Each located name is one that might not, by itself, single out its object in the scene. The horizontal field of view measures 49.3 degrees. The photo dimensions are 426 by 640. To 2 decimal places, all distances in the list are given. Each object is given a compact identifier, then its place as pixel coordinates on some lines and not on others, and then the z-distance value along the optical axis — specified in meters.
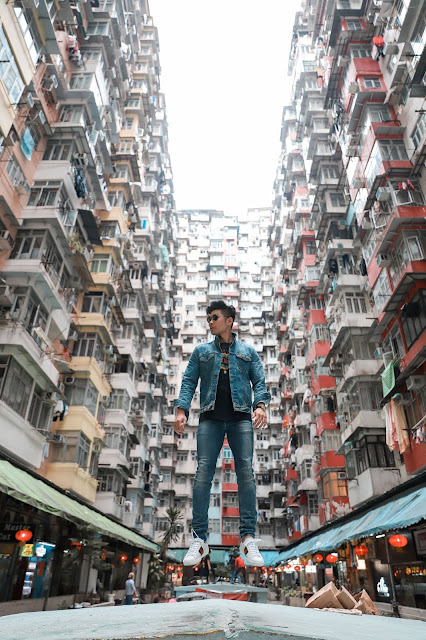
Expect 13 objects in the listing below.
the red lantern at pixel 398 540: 16.50
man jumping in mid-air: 4.96
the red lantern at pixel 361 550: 24.54
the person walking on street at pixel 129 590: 22.55
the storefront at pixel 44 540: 14.98
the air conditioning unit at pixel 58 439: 23.93
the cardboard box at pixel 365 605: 4.65
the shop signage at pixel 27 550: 17.41
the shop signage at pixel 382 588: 22.19
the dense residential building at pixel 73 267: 18.92
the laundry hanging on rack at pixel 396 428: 21.02
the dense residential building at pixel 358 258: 21.77
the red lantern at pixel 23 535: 16.00
